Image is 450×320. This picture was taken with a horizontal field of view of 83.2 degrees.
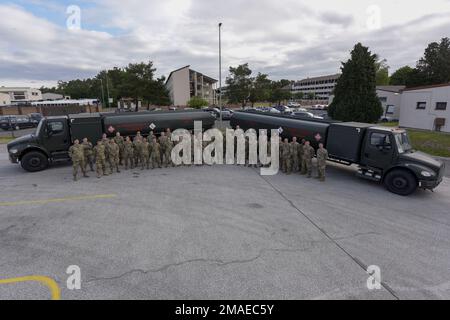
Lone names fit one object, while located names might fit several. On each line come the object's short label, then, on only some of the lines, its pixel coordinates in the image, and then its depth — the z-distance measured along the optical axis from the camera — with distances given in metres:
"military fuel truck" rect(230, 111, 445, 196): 8.56
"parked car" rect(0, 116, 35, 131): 26.27
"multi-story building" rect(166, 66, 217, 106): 64.31
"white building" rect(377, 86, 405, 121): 32.72
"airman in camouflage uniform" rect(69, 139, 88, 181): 9.82
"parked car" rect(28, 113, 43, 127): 28.63
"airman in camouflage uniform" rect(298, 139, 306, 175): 10.93
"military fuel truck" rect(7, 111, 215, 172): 11.04
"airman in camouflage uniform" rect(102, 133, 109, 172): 10.69
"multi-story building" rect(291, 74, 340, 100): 118.61
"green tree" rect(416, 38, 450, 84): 38.44
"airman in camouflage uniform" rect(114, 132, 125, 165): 11.68
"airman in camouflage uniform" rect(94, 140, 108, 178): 10.22
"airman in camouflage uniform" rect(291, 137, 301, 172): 11.02
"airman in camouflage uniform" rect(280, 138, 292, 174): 11.09
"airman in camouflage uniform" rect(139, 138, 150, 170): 11.44
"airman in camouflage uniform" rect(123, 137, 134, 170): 11.46
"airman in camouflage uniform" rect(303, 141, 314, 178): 10.62
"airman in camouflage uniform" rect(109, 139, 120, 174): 10.73
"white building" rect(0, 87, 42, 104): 90.91
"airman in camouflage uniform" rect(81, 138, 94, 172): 10.38
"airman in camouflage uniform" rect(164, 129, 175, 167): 12.05
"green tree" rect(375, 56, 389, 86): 59.36
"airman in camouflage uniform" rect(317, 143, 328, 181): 10.05
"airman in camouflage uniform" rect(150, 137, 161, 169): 11.71
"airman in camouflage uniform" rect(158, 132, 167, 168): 12.02
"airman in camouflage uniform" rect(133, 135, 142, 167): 11.52
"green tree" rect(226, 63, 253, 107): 50.59
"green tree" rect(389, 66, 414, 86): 62.29
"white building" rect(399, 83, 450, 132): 21.00
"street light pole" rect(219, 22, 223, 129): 23.59
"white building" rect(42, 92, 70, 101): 93.44
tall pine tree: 21.38
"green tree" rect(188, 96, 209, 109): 47.87
